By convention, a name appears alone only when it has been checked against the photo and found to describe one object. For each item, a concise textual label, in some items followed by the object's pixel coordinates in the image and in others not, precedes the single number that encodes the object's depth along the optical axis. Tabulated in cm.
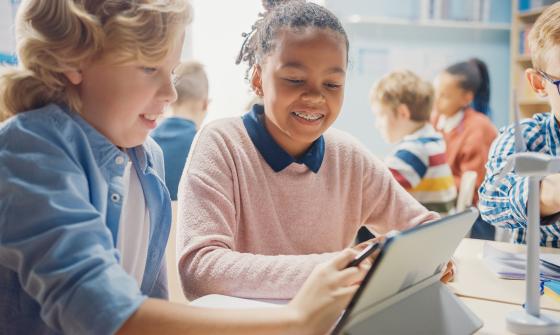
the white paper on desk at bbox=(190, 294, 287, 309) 83
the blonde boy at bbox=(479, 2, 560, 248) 124
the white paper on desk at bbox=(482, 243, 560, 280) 108
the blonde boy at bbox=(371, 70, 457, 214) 265
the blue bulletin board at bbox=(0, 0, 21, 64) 176
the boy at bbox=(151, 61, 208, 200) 227
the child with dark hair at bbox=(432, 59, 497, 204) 329
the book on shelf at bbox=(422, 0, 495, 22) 482
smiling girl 104
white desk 85
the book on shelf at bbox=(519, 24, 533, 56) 479
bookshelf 472
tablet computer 61
